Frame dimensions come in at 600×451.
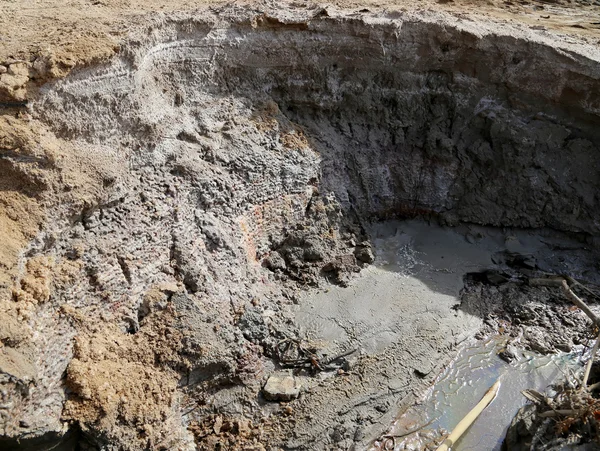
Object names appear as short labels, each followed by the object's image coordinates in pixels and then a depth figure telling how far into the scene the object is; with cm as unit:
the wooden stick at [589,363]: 554
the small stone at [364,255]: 802
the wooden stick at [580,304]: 589
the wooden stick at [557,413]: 514
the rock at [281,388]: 625
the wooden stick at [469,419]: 608
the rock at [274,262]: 747
